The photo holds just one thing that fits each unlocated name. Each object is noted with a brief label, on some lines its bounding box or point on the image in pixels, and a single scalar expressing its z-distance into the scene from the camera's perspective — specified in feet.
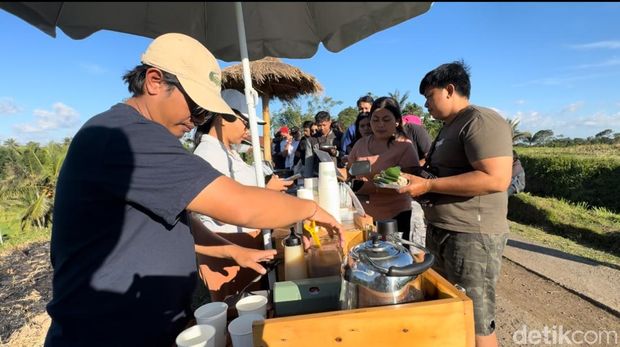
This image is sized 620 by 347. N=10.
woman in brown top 8.78
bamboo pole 29.73
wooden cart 2.69
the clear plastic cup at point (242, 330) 2.93
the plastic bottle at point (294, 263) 4.24
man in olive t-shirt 5.90
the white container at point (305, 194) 5.85
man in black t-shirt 2.85
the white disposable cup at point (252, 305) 3.31
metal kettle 2.83
